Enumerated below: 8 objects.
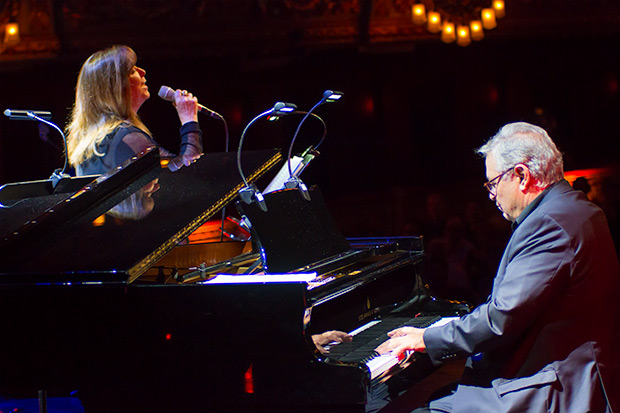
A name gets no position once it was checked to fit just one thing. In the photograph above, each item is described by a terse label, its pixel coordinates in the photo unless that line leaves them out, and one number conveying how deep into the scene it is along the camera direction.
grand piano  3.27
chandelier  10.91
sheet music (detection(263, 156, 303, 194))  4.91
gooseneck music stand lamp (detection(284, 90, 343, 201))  4.60
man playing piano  3.20
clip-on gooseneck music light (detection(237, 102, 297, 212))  4.19
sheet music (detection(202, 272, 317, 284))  3.29
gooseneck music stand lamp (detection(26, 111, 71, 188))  5.02
